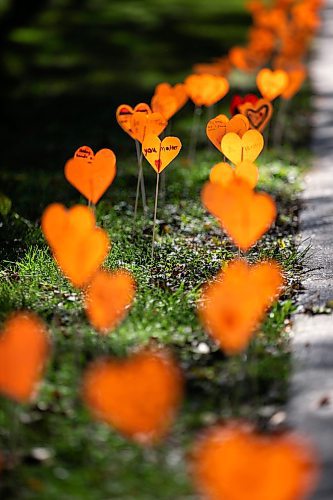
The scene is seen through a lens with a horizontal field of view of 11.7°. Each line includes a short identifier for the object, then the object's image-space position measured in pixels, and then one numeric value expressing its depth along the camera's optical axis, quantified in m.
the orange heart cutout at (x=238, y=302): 5.04
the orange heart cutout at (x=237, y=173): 7.08
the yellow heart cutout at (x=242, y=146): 7.62
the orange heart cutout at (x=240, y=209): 5.83
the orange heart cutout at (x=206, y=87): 9.86
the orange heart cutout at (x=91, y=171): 7.02
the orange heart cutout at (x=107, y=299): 5.40
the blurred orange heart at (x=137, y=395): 4.36
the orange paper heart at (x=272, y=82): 9.97
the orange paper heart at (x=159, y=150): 7.92
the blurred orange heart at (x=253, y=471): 3.81
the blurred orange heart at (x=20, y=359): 4.64
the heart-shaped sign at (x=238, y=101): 9.36
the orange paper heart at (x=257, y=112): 9.19
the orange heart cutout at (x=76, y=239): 5.65
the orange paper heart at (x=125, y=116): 8.56
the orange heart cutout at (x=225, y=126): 8.08
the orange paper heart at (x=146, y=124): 8.21
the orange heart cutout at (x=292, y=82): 11.23
